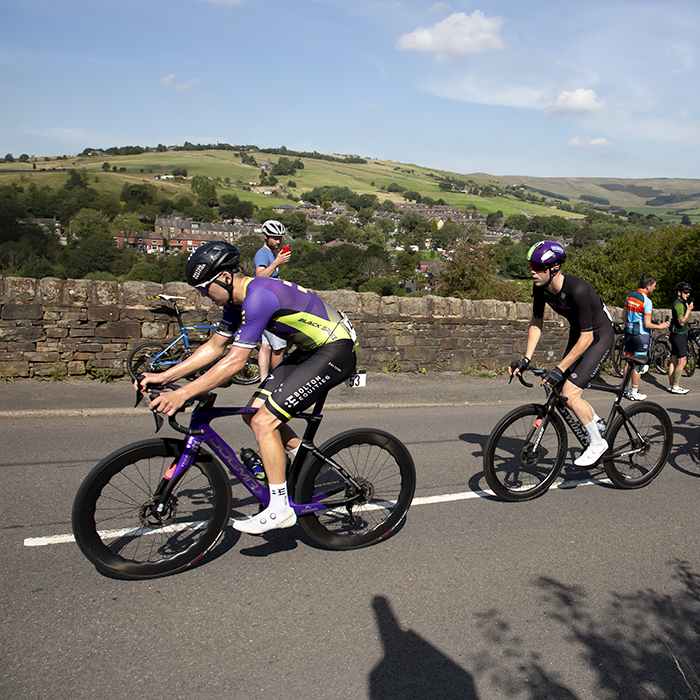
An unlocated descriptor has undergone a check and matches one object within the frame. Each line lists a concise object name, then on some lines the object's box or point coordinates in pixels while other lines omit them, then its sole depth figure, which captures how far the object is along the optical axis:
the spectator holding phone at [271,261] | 6.98
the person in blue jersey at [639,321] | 10.19
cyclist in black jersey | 4.72
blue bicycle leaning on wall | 8.67
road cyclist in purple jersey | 3.29
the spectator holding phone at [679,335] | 10.70
